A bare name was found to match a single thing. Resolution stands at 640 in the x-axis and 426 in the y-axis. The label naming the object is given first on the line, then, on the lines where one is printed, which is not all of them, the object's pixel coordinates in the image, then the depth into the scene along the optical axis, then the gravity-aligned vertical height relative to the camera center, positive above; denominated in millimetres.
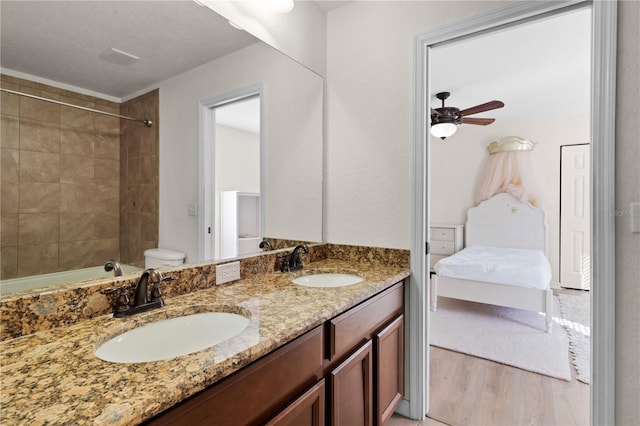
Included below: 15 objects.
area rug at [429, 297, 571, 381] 2441 -1170
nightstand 4953 -476
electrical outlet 1401 -287
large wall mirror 856 +275
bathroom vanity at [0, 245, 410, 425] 586 -351
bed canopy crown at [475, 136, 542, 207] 4652 +603
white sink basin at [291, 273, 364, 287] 1678 -384
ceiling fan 3201 +958
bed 3057 -584
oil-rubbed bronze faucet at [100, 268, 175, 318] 1015 -292
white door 4367 -90
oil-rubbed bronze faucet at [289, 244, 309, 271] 1800 -287
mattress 3049 -607
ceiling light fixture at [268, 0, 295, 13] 1656 +1101
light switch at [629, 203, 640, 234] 1217 -31
